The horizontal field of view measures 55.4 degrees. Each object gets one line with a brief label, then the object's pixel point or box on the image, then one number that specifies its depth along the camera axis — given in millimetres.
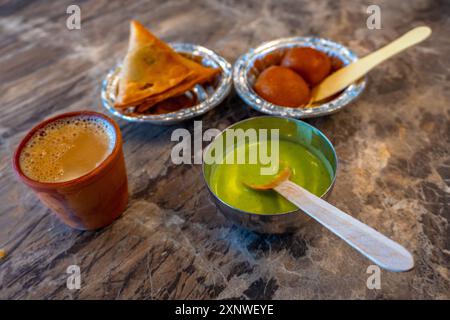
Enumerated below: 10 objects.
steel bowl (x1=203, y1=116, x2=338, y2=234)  515
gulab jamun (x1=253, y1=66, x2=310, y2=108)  744
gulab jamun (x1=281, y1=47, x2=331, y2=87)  779
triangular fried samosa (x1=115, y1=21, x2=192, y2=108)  745
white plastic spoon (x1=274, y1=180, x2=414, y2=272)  432
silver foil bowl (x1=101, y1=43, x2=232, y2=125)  721
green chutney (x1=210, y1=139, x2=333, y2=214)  557
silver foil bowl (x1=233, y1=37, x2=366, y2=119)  708
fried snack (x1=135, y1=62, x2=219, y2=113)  743
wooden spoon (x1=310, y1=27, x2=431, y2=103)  749
